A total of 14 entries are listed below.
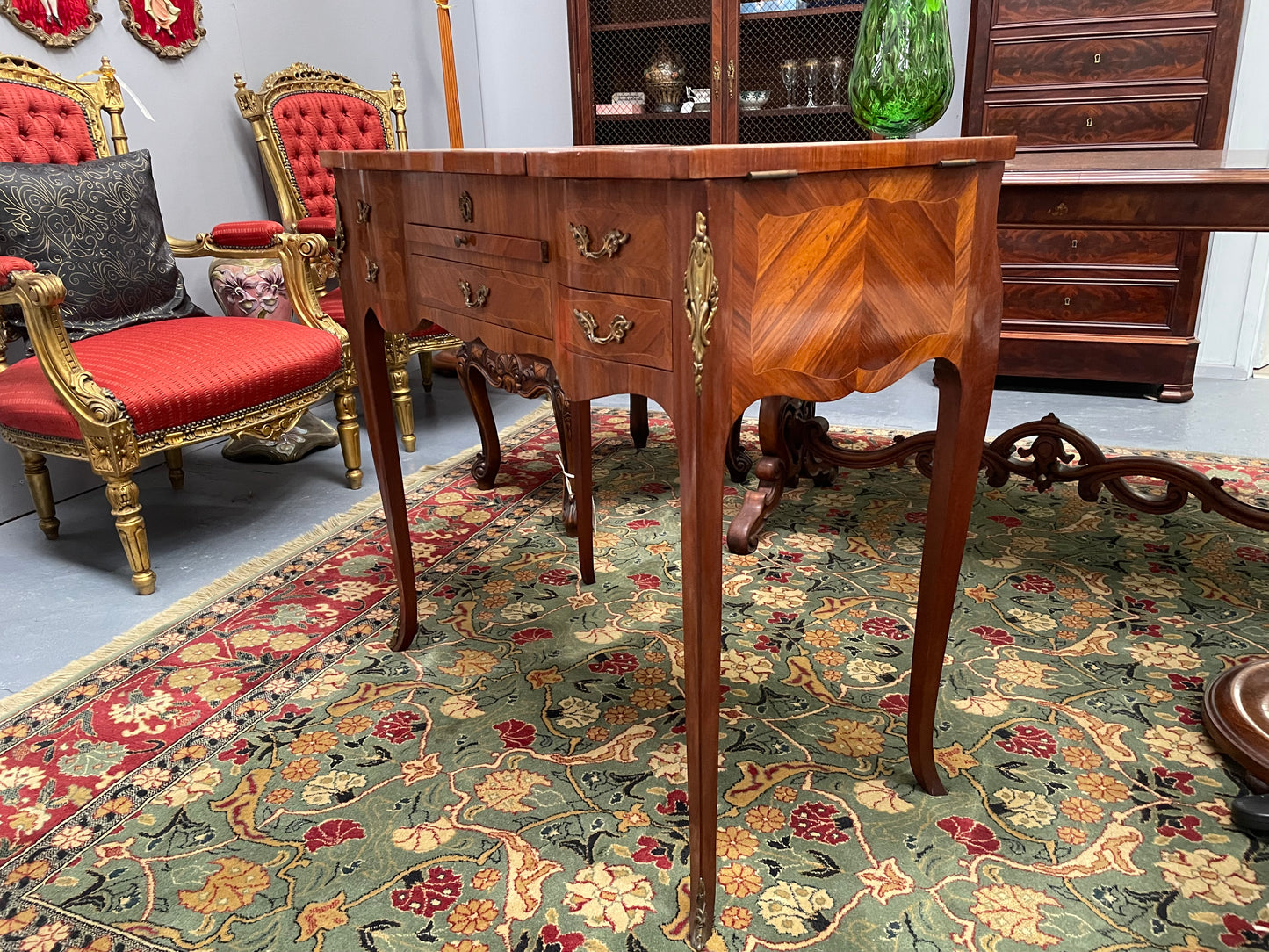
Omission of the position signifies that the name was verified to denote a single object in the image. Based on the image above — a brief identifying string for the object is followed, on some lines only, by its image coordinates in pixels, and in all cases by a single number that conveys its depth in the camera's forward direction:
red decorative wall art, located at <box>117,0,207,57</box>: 3.05
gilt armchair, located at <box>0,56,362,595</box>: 2.22
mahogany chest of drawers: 3.35
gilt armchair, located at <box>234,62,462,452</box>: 3.29
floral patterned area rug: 1.29
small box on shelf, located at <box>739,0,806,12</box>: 4.16
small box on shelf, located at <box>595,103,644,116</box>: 4.46
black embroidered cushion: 2.46
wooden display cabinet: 4.18
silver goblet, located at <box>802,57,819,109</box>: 4.20
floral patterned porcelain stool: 3.06
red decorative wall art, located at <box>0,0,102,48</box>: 2.74
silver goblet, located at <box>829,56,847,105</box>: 4.17
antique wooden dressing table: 0.99
